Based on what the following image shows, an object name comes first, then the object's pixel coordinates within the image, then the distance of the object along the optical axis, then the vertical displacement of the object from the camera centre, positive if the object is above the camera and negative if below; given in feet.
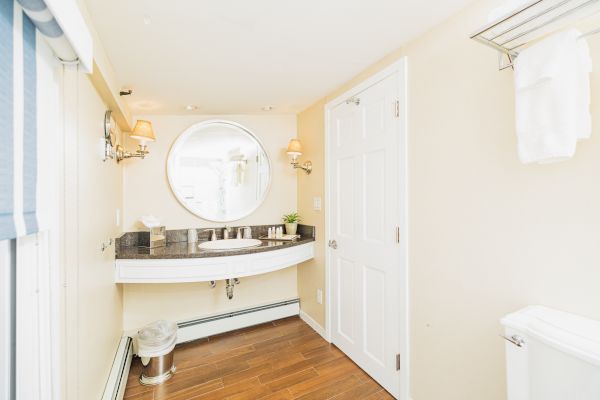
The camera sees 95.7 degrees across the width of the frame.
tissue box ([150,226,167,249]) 7.41 -1.01
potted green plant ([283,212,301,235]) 9.07 -0.81
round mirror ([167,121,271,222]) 8.38 +0.95
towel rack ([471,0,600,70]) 2.75 +1.96
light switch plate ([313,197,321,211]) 8.25 -0.11
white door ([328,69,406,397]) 5.60 -0.70
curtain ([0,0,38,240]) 2.11 +0.67
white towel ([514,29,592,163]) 2.80 +1.09
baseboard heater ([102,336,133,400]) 5.12 -3.62
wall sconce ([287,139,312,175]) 8.45 +1.45
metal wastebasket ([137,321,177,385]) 6.15 -3.57
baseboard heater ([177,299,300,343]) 7.91 -3.77
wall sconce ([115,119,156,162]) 6.53 +1.55
